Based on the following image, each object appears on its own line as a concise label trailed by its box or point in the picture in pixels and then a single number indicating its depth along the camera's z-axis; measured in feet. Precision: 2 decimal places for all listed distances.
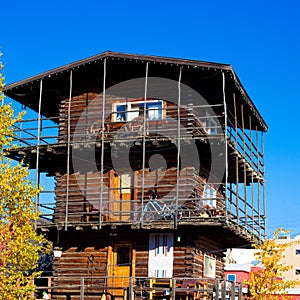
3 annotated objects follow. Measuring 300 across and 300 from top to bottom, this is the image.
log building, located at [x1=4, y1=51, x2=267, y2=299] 87.51
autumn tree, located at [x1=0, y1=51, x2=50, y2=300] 63.62
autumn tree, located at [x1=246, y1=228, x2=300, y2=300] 81.00
